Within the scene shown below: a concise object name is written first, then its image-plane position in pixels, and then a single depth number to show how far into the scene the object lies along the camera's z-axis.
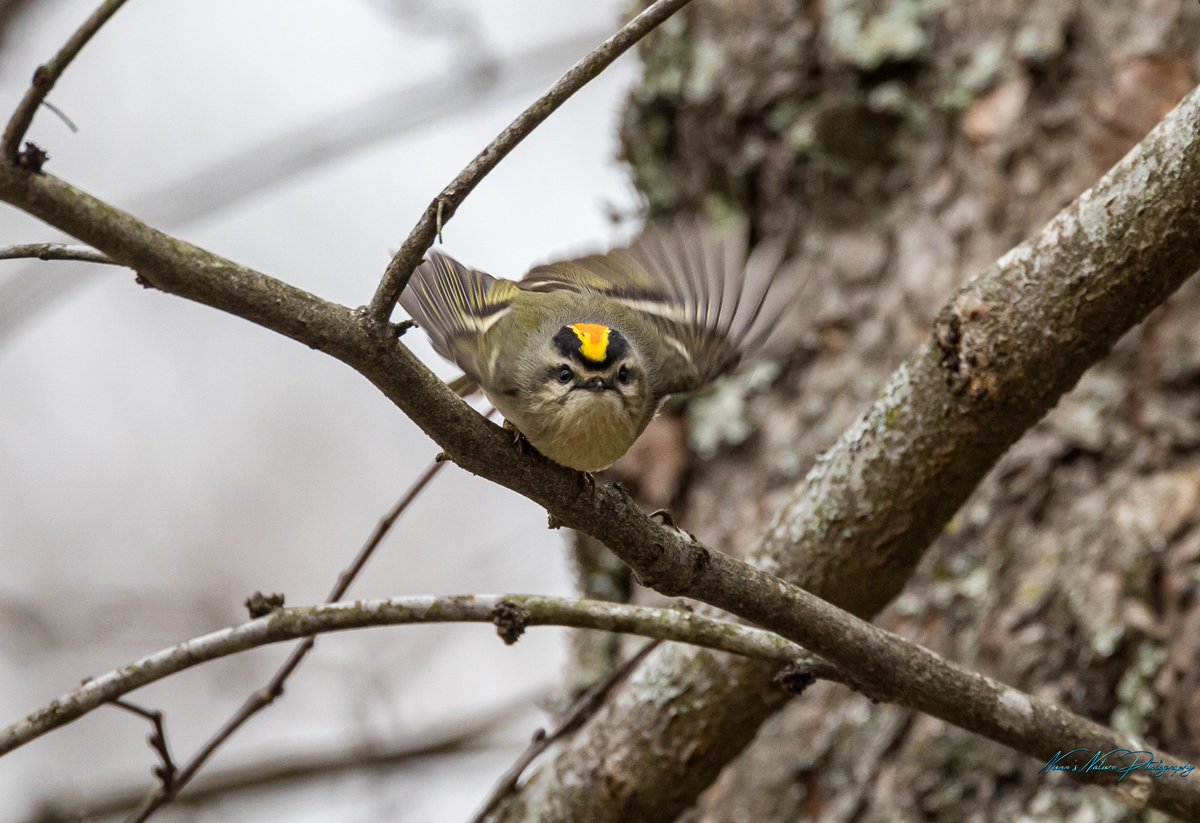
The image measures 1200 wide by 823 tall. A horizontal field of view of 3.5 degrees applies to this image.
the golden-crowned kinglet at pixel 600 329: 3.30
